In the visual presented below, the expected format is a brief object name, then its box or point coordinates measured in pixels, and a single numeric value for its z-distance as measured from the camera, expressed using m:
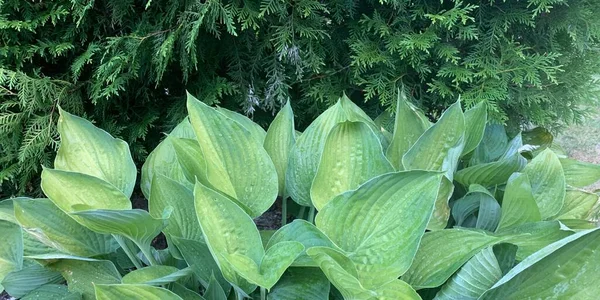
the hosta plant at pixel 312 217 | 0.85
